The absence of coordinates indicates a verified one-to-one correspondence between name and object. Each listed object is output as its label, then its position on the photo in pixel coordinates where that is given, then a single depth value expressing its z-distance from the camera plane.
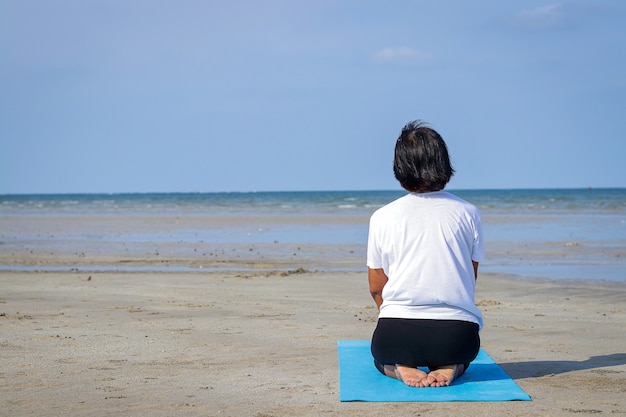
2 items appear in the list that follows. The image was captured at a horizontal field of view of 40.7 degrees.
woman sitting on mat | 4.67
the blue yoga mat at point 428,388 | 4.57
